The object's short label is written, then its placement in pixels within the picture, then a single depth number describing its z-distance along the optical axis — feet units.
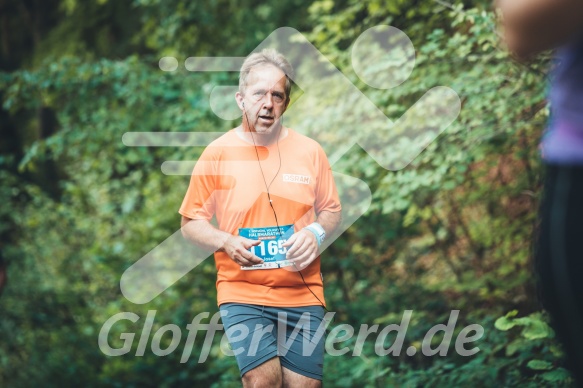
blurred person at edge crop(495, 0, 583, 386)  9.78
